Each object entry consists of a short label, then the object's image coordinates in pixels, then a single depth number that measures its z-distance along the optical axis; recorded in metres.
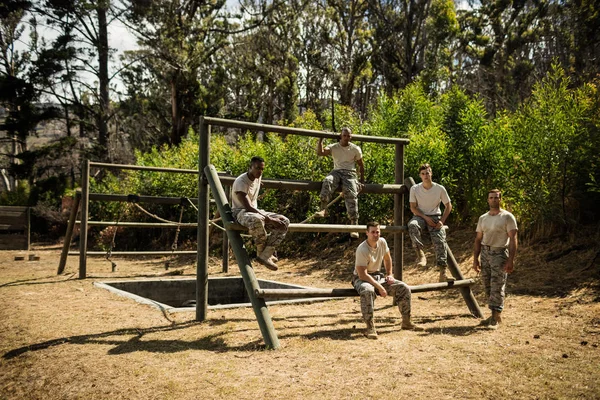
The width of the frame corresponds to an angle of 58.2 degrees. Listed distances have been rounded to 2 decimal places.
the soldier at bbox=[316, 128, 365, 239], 7.25
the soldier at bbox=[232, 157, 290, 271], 5.76
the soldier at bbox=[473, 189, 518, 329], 6.02
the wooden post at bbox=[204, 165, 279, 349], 5.05
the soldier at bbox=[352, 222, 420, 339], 5.57
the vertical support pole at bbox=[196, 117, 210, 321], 6.29
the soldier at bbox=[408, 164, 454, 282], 6.68
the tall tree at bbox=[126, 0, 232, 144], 26.83
